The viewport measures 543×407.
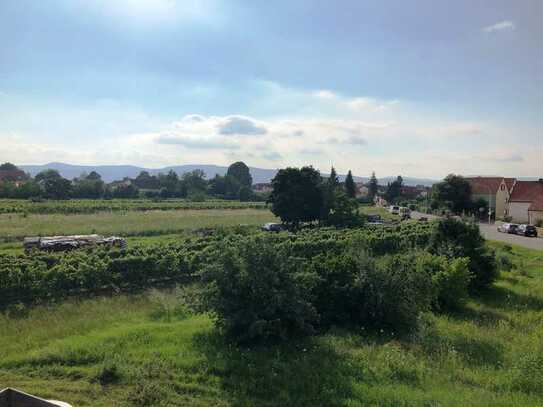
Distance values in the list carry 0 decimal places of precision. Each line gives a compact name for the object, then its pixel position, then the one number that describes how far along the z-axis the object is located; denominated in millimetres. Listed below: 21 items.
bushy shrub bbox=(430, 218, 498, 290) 18250
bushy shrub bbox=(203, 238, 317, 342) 9312
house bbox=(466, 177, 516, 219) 55156
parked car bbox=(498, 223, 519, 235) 38688
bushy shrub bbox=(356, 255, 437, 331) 11297
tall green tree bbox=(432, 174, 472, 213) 54094
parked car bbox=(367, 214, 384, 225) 44697
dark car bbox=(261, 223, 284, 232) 34975
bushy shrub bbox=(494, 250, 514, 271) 23281
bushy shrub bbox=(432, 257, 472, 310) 14922
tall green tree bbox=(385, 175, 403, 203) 102250
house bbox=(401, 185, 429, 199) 113806
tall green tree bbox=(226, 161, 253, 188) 126262
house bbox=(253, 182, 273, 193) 163375
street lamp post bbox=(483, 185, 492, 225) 50038
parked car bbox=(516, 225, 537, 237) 36969
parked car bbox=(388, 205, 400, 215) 63288
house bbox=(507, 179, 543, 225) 44594
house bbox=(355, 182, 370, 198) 153950
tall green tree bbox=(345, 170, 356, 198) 90125
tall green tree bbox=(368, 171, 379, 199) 113475
